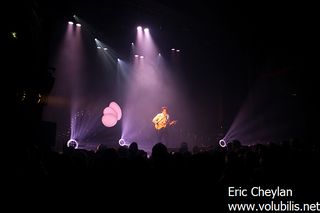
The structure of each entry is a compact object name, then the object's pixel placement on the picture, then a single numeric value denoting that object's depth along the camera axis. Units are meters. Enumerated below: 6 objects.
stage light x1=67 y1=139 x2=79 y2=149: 12.69
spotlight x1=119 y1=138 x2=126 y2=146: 15.09
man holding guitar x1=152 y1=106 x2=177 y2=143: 14.52
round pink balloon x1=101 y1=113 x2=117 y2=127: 15.02
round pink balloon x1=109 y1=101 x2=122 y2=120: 15.38
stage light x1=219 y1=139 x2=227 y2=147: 13.84
